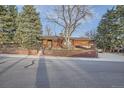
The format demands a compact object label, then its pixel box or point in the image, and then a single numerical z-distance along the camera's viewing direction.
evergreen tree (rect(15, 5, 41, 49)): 7.12
